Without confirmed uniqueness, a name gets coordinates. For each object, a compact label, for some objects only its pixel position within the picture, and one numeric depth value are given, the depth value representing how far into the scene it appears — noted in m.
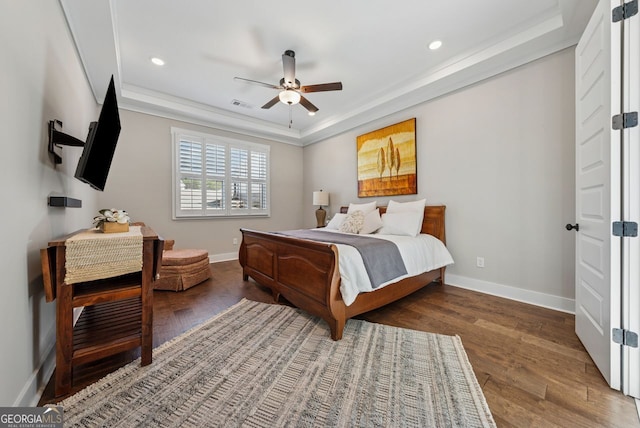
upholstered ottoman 3.01
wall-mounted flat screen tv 1.54
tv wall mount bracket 1.56
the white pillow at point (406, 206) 3.32
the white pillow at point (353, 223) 3.41
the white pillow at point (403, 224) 3.07
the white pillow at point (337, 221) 3.98
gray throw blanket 2.10
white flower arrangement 1.66
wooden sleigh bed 1.89
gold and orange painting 3.67
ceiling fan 2.67
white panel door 1.37
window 4.36
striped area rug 1.17
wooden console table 1.29
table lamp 4.99
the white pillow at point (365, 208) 3.79
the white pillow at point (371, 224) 3.36
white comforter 1.91
